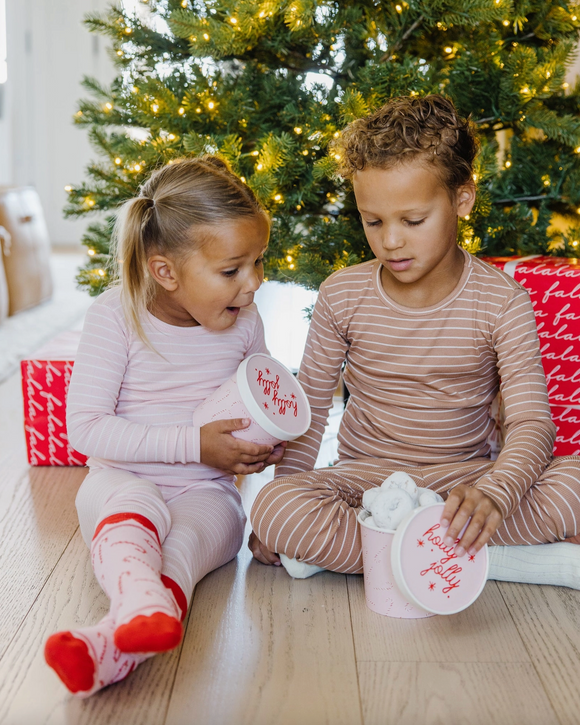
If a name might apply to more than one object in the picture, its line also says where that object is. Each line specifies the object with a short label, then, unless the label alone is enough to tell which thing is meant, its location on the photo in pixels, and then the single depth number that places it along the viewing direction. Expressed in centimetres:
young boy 104
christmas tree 134
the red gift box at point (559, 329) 130
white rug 232
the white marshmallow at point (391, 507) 90
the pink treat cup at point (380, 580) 92
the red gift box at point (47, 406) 147
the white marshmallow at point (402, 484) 93
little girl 106
